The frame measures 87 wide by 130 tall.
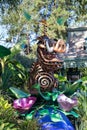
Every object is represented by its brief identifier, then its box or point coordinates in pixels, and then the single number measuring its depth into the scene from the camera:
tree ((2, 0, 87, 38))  19.38
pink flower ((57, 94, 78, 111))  5.05
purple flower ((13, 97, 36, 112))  5.13
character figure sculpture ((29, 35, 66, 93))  5.30
